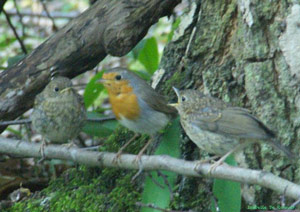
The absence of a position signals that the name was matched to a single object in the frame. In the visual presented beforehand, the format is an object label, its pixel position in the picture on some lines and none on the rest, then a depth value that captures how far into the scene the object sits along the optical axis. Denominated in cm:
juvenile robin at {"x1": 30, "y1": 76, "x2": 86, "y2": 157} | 850
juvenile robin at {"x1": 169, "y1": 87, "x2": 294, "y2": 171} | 694
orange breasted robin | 795
